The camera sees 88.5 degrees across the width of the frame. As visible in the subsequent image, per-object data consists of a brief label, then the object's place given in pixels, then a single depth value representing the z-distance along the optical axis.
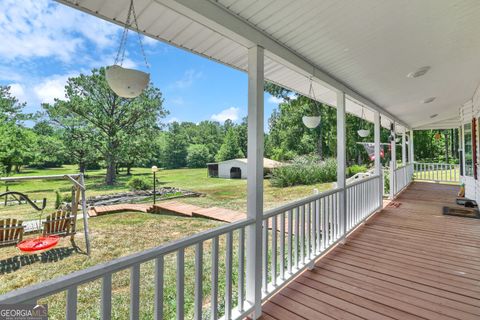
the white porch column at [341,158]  3.34
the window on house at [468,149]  5.25
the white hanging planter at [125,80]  1.38
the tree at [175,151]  14.91
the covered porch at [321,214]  1.46
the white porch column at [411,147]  9.95
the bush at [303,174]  12.16
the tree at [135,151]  13.94
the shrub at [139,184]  14.27
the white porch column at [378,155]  5.04
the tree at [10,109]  8.55
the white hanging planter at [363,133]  6.87
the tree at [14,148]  7.30
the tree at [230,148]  16.34
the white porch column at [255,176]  1.85
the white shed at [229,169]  17.13
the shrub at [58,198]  7.95
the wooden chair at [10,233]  4.16
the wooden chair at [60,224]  4.37
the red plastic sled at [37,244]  3.65
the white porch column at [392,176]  6.38
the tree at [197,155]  15.47
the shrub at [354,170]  12.66
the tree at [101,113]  12.78
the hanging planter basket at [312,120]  3.54
